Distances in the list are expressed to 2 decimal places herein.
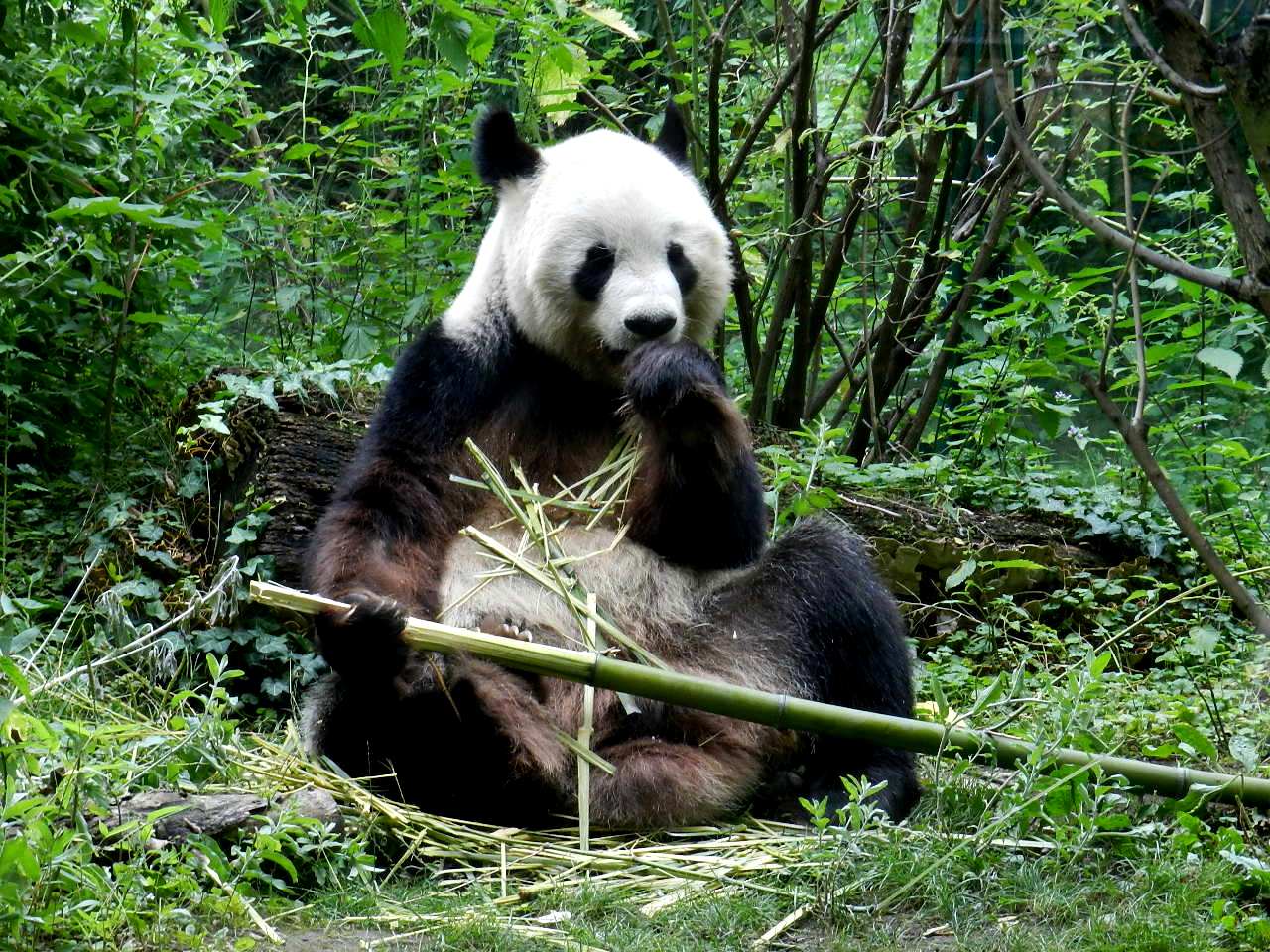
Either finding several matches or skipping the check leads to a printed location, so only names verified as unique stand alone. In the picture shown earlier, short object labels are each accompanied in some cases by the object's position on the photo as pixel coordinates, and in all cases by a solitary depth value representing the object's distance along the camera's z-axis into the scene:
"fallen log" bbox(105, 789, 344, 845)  6.59
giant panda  8.12
